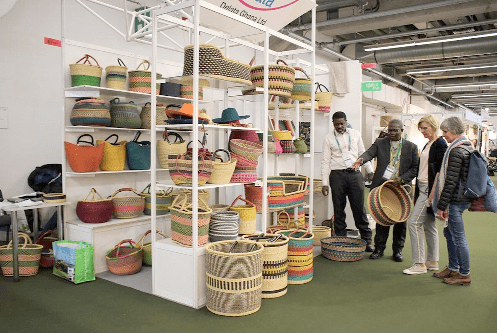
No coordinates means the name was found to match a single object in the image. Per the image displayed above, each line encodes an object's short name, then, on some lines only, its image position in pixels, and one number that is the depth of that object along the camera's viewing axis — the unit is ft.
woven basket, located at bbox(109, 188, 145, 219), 16.44
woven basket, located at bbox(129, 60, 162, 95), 17.22
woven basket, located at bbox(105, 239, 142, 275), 14.85
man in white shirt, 18.13
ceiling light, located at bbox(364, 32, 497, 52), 33.78
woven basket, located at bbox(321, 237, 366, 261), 17.01
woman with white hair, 13.20
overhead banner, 15.01
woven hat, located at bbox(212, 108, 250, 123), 14.15
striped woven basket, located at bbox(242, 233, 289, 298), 12.85
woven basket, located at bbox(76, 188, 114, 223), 15.66
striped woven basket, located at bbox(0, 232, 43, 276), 14.80
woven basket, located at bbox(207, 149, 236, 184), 12.91
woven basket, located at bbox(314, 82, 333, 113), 20.59
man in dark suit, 16.90
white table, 14.20
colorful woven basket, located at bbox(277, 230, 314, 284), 14.24
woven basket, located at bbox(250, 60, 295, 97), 14.97
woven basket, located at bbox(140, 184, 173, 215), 17.06
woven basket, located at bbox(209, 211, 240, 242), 13.01
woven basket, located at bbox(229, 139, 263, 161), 13.91
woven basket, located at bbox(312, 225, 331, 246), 19.26
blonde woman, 15.21
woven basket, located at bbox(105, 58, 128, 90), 16.83
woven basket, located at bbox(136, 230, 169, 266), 15.88
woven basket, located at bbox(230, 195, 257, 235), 14.40
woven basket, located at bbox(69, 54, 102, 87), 15.92
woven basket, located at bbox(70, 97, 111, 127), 15.96
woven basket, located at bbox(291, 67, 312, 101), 17.20
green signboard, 36.52
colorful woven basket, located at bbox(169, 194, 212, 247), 12.26
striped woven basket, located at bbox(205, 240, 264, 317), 11.44
